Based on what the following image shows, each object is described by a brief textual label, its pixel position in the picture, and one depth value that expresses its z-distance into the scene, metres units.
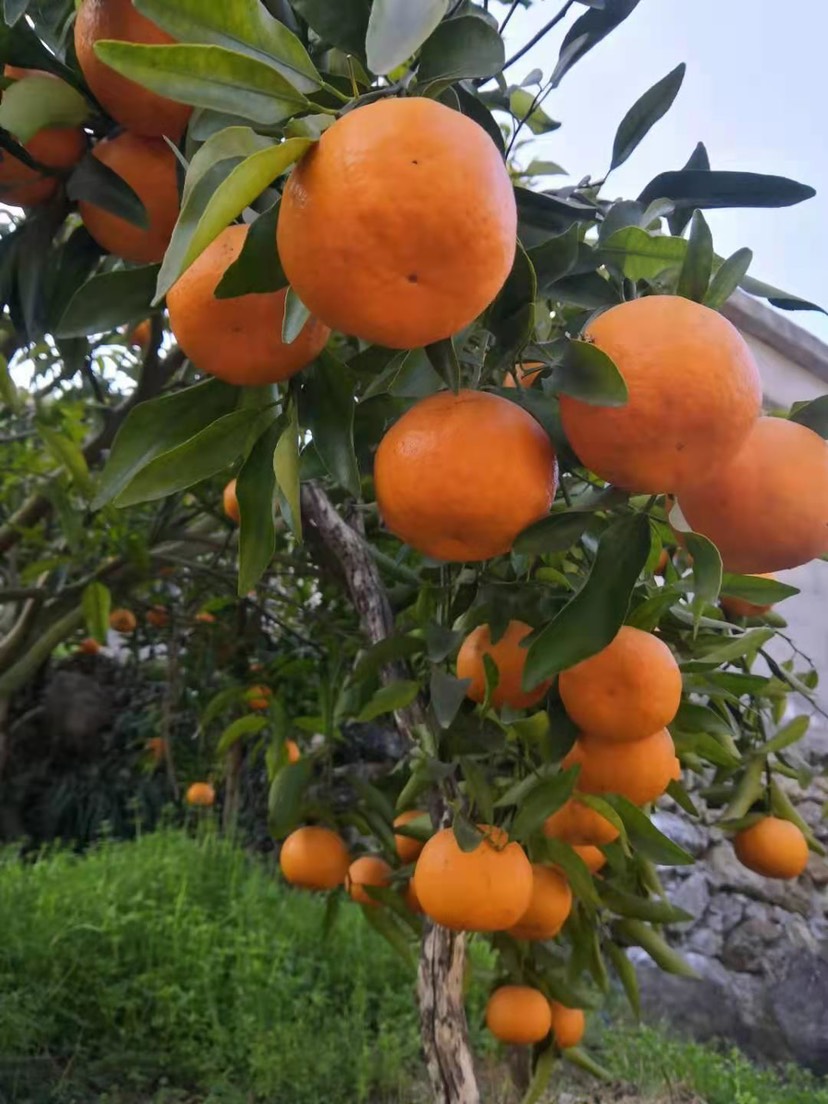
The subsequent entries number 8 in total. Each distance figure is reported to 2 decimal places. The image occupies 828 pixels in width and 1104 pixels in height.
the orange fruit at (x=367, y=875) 1.37
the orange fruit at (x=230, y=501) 1.33
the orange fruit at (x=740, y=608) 1.13
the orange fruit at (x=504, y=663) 0.81
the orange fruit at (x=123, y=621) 3.16
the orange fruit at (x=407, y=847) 1.33
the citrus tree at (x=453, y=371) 0.42
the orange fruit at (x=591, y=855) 1.11
